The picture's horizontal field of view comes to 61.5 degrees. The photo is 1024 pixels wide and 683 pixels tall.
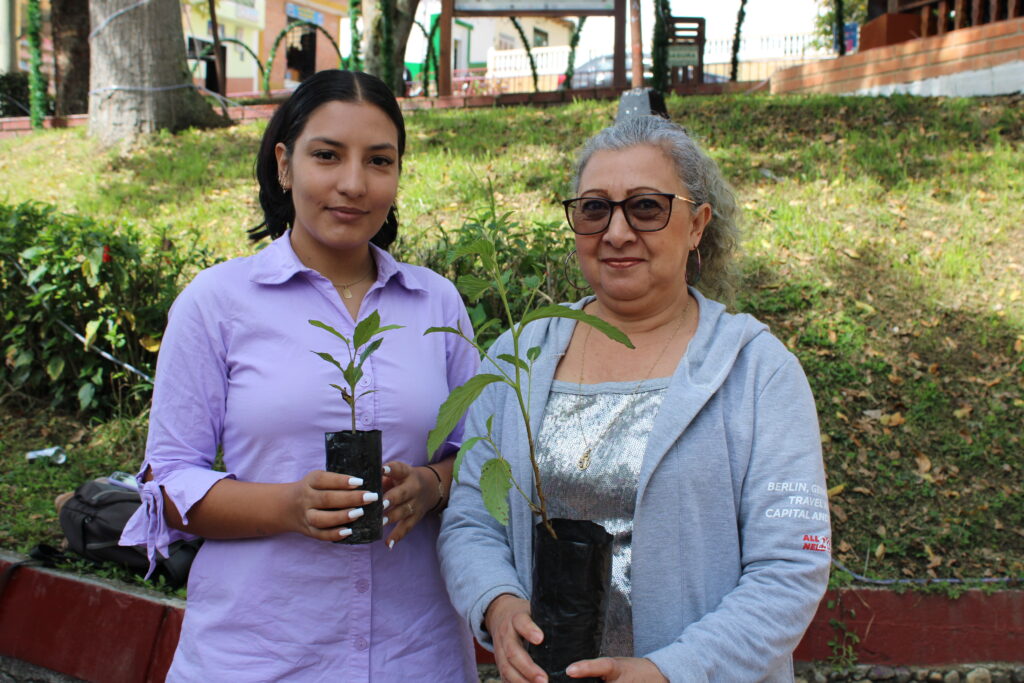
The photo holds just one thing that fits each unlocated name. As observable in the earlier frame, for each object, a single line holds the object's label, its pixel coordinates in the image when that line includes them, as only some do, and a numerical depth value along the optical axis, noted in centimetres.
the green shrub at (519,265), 382
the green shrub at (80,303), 454
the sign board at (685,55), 1091
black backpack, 345
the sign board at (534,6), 1021
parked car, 2127
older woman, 151
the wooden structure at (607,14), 1019
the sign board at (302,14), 3108
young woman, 172
